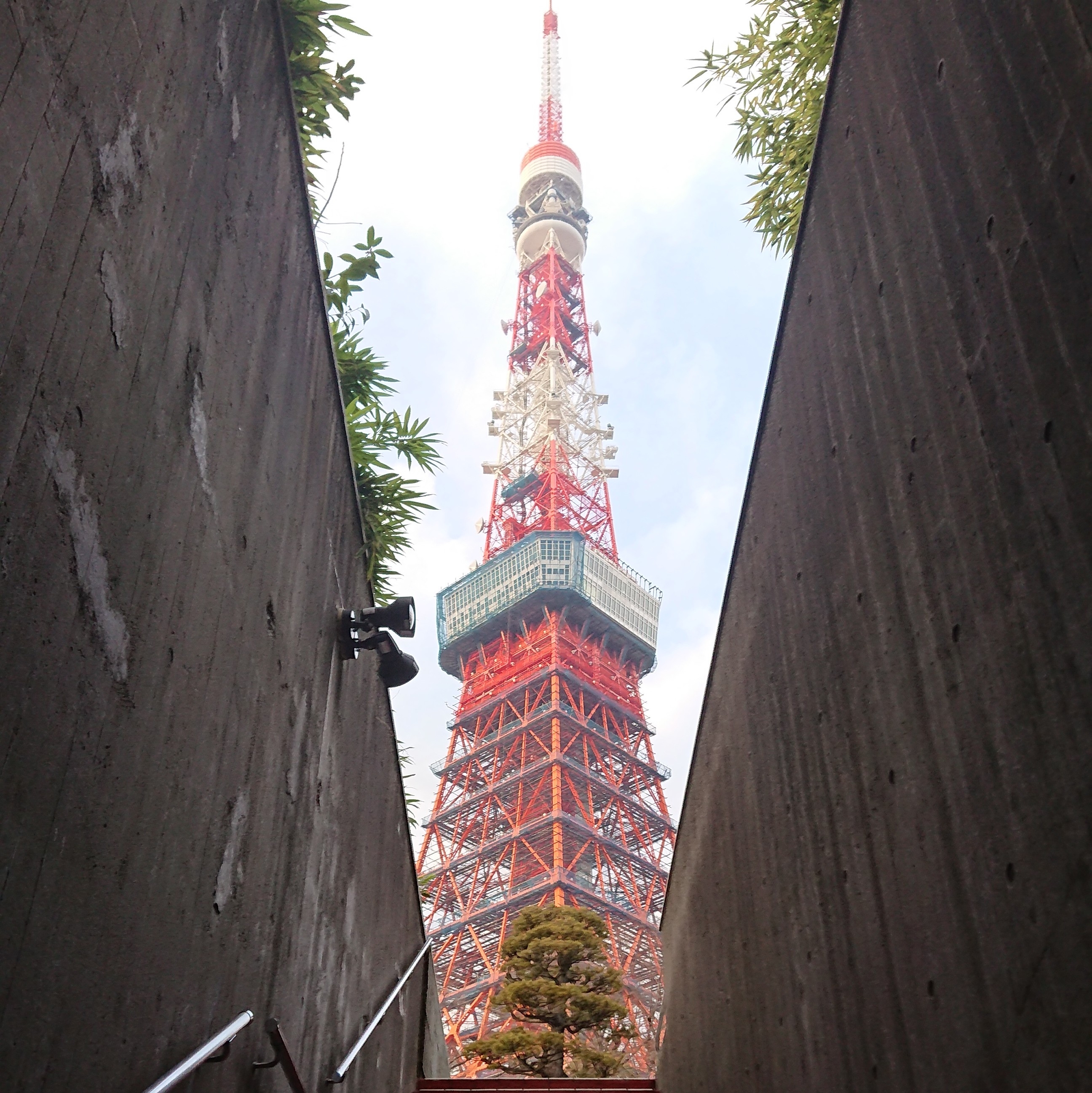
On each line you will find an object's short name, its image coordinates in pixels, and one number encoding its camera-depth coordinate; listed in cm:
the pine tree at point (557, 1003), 1262
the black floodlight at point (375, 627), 340
